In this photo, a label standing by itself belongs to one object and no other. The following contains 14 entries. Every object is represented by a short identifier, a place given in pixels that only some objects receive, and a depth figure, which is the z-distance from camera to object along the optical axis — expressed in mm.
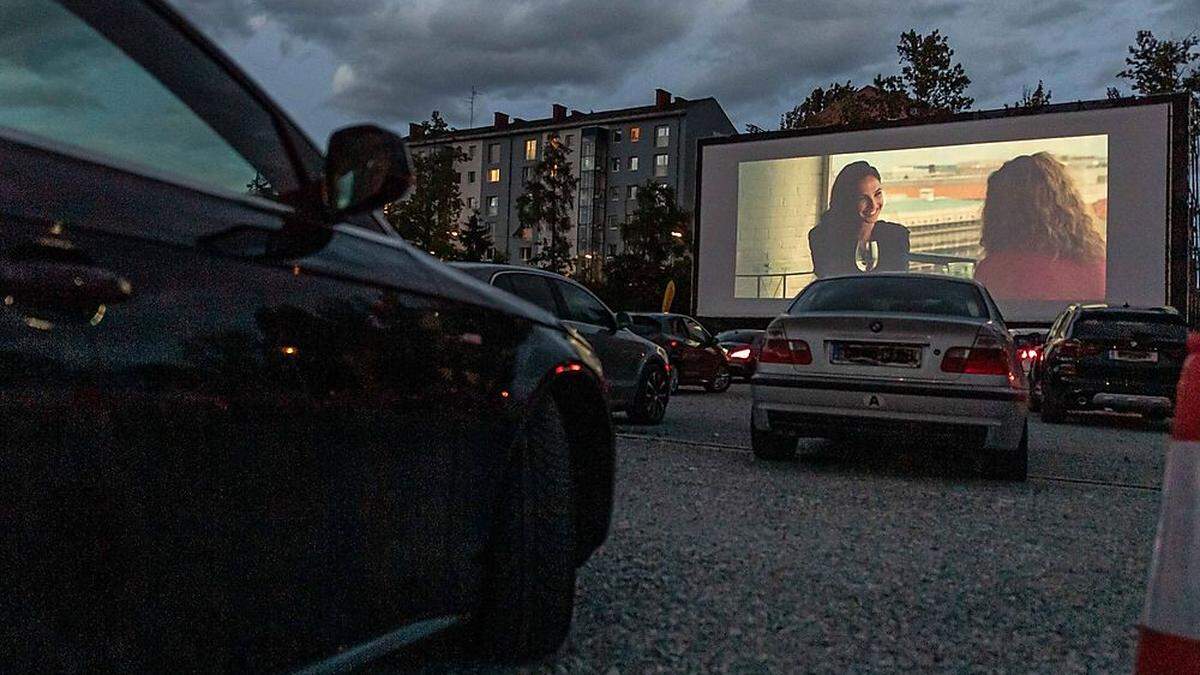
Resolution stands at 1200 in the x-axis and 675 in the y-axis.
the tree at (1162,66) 43656
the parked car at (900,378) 6875
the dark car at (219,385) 1522
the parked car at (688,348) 16964
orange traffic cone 1949
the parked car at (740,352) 22184
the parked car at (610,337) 9227
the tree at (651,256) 60188
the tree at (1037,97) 52312
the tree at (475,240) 68062
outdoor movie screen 25672
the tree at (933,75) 53219
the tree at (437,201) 67825
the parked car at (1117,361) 12984
